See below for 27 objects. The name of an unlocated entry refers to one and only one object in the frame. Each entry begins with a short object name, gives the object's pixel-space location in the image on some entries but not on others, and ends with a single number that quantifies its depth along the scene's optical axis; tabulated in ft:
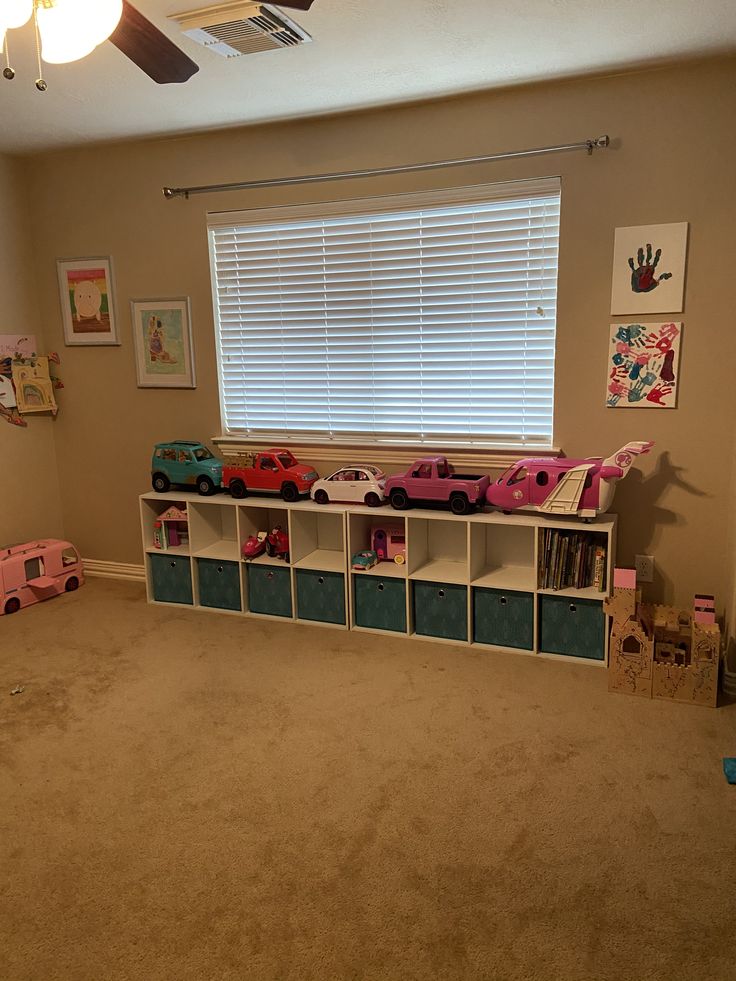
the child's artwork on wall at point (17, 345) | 13.15
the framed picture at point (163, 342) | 12.78
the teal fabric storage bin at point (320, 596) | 11.43
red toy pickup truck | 11.60
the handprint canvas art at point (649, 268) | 9.73
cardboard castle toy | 8.80
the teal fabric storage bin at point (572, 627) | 9.98
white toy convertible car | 11.14
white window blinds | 10.73
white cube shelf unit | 10.19
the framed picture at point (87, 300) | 13.21
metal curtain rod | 9.86
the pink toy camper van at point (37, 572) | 12.53
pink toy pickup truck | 10.48
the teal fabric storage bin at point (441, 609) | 10.71
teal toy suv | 12.17
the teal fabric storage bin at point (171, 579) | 12.51
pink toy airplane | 9.66
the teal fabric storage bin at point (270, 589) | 11.80
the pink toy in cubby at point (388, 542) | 11.55
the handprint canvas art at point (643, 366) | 10.00
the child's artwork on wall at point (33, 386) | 13.39
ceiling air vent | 7.37
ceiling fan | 4.64
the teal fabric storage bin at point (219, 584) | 12.14
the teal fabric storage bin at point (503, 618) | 10.36
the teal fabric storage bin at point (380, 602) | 11.08
